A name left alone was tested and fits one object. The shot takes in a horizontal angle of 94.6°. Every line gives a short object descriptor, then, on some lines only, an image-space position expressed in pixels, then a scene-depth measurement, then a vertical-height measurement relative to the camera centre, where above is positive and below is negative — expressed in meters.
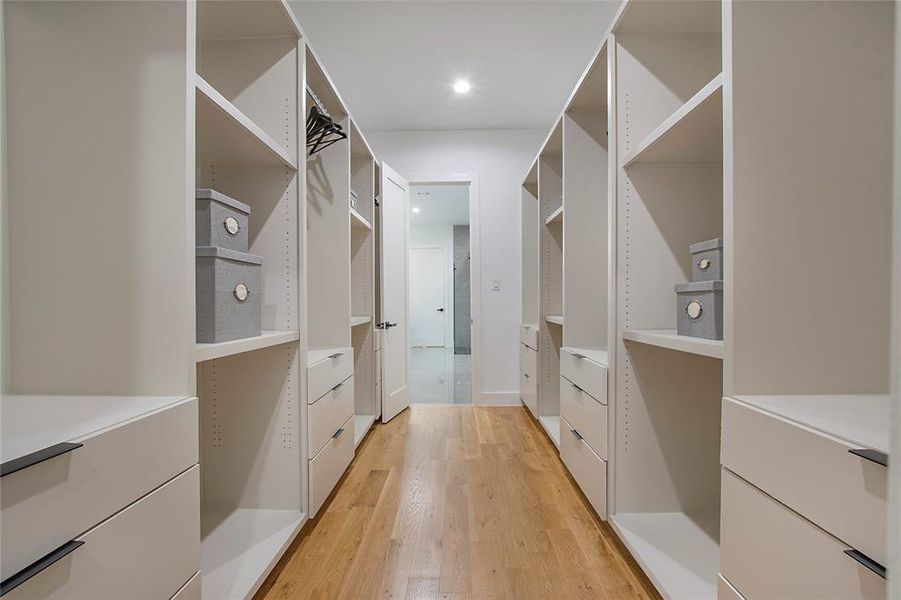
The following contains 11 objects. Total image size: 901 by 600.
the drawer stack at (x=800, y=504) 0.64 -0.38
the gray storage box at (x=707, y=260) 1.21 +0.10
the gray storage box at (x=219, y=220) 1.18 +0.22
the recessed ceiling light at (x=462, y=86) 3.09 +1.57
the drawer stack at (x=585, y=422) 1.68 -0.60
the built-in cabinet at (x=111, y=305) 0.69 -0.02
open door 3.13 +0.01
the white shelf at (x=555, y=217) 2.53 +0.50
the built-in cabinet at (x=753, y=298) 0.76 -0.01
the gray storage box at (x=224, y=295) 1.16 +0.00
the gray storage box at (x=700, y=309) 1.16 -0.05
